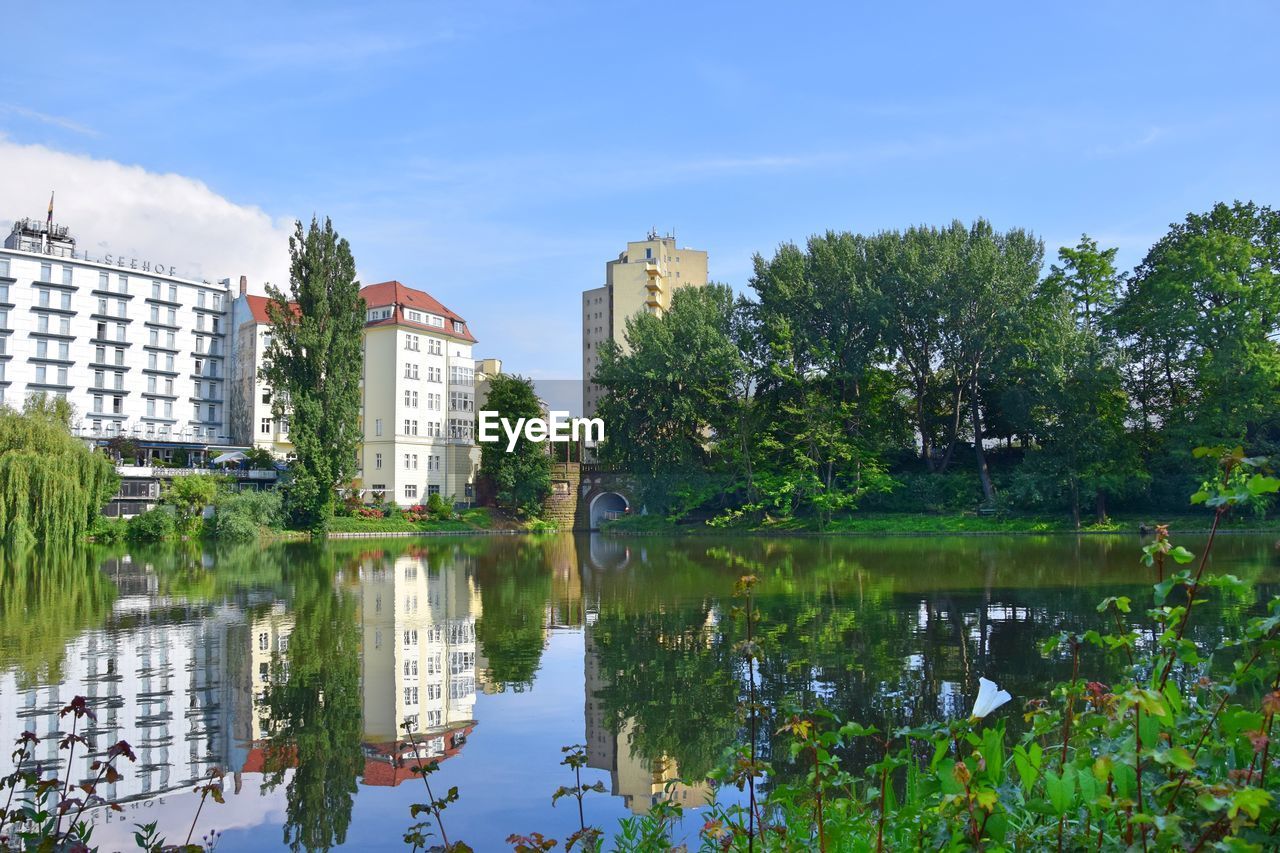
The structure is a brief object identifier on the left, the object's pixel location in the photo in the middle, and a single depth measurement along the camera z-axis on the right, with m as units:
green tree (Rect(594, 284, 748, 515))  49.38
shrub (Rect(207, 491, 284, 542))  42.78
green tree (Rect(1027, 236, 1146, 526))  41.09
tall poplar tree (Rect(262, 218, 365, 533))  45.81
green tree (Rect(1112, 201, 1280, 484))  37.91
